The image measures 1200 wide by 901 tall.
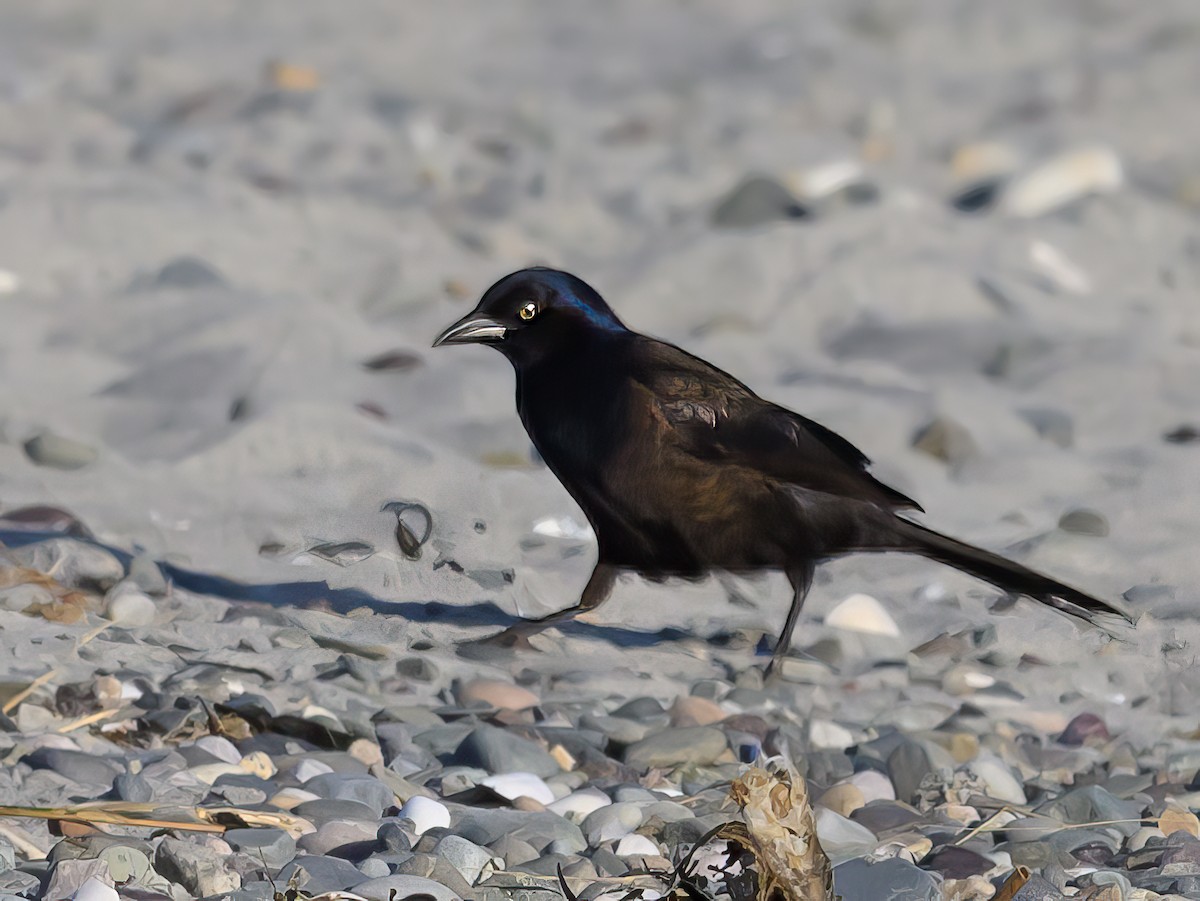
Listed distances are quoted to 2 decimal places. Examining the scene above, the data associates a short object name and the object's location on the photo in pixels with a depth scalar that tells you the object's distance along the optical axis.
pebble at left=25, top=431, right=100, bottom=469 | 7.65
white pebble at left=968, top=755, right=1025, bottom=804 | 5.41
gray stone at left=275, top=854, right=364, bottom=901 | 4.33
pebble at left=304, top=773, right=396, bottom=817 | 4.99
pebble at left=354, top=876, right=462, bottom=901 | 4.29
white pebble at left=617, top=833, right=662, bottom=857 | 4.77
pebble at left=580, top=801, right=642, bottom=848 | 4.89
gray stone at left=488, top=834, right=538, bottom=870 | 4.67
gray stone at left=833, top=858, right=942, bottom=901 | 4.38
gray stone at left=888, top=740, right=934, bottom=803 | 5.43
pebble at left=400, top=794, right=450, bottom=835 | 4.86
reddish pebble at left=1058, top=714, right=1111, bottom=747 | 5.86
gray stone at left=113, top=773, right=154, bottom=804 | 4.86
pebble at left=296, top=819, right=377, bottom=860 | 4.64
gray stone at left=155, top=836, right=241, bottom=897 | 4.32
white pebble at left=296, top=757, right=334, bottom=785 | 5.20
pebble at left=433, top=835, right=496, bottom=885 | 4.54
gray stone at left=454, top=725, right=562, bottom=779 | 5.38
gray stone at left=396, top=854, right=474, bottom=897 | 4.43
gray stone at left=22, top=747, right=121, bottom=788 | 5.00
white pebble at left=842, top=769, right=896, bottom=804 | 5.37
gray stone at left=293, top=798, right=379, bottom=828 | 4.83
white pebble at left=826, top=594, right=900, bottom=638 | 6.55
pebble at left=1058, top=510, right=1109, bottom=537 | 7.50
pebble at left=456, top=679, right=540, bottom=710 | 5.88
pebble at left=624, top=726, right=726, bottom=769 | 5.51
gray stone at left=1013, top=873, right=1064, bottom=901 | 4.32
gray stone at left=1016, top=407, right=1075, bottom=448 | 8.79
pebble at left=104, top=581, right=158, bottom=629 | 6.12
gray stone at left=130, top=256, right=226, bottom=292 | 10.19
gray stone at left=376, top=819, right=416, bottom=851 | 4.66
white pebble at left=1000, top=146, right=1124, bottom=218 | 12.25
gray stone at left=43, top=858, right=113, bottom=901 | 4.24
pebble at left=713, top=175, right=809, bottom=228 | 11.72
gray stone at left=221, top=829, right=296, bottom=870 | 4.52
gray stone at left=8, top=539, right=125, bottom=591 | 6.39
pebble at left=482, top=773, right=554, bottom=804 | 5.19
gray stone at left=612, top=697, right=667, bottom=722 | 5.88
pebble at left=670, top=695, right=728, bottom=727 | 5.84
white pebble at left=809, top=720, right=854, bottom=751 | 5.73
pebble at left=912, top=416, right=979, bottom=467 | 8.50
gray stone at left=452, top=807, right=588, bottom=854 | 4.79
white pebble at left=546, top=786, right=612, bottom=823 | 5.12
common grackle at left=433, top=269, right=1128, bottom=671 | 5.35
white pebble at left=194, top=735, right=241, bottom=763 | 5.28
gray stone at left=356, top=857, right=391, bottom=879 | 4.45
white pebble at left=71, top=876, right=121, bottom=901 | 4.17
